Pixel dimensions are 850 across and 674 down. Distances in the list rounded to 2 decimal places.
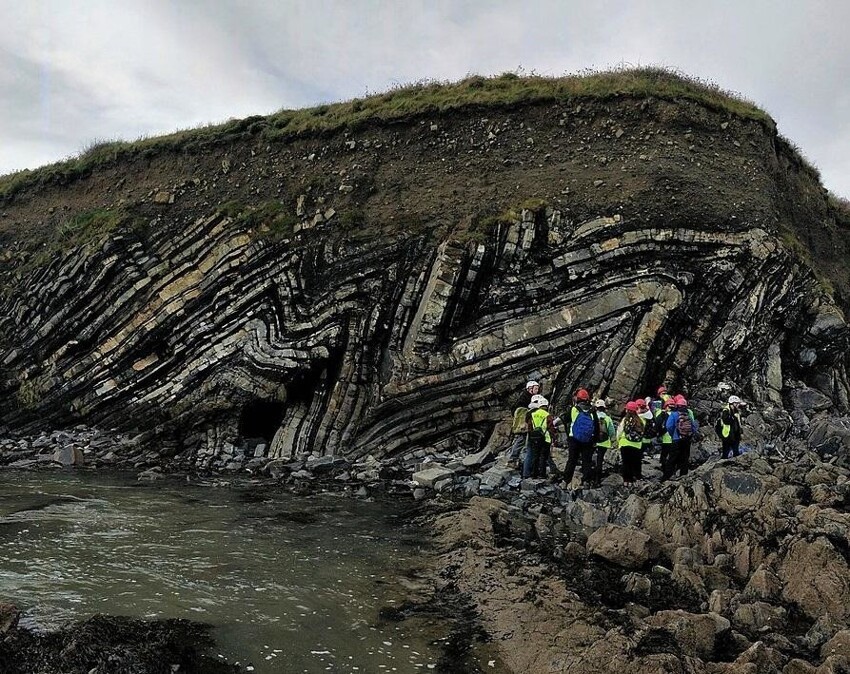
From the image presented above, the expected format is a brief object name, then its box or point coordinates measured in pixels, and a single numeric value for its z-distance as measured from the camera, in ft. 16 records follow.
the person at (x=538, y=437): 40.63
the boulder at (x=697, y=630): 17.22
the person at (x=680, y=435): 37.99
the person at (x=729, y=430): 41.75
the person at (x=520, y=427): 42.37
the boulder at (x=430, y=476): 40.19
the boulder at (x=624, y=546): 24.27
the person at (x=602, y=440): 39.40
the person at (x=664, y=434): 39.58
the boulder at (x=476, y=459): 43.36
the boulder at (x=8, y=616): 17.44
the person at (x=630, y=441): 38.01
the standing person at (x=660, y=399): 43.23
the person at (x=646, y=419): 39.70
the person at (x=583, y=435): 38.91
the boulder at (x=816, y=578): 19.79
